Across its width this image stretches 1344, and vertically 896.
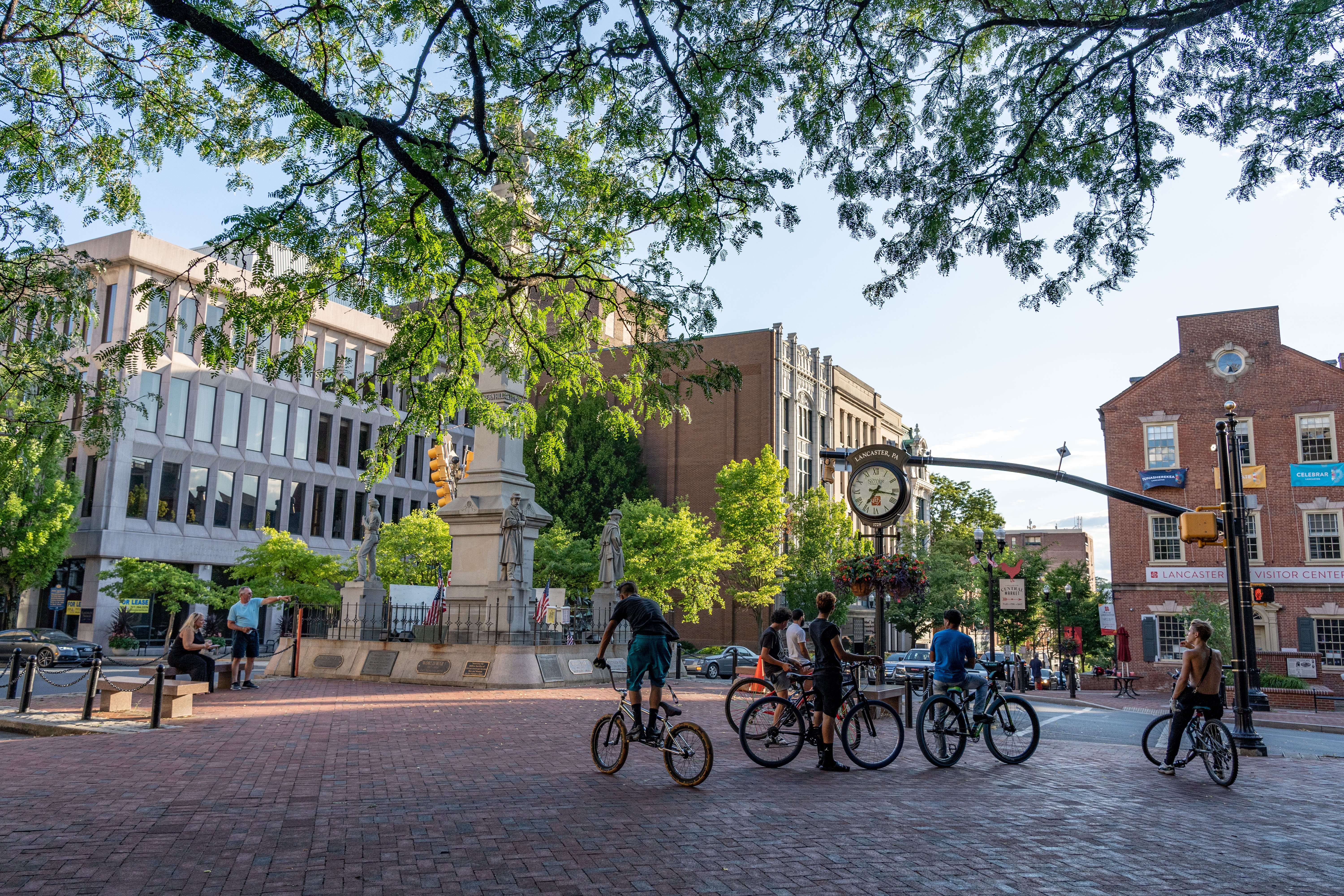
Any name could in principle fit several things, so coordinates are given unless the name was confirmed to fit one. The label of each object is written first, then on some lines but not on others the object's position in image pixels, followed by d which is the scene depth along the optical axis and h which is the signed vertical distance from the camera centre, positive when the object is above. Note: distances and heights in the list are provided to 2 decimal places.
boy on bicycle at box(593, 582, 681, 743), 9.21 -0.44
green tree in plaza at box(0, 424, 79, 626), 35.41 +2.31
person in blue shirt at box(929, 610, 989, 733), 11.66 -0.59
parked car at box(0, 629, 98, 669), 30.09 -1.90
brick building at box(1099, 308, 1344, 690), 36.59 +5.72
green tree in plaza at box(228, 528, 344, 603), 36.25 +0.88
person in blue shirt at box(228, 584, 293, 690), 17.80 -0.60
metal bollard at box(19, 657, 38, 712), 14.03 -1.45
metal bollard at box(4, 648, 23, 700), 16.03 -1.54
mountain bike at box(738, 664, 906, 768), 10.30 -1.35
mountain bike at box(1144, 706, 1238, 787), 10.11 -1.40
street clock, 15.49 +2.02
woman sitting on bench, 16.06 -1.05
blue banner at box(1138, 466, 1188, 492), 39.41 +5.67
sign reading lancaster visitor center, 36.16 +1.69
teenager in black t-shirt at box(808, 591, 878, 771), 10.09 -0.75
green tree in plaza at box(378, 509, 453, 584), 42.28 +2.03
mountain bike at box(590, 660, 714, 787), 8.77 -1.34
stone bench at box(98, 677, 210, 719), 13.21 -1.54
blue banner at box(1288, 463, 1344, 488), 36.91 +5.65
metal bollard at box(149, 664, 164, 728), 12.39 -1.53
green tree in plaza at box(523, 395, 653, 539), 53.12 +6.96
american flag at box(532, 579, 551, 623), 22.78 -0.07
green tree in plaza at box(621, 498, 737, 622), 44.06 +2.09
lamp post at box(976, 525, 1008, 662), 32.50 +1.52
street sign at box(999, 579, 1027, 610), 31.02 +0.58
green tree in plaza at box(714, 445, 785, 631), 48.06 +4.37
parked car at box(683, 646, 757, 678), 34.72 -2.18
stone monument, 20.95 +1.73
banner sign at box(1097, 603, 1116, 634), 36.22 -0.13
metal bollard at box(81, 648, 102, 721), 13.15 -1.33
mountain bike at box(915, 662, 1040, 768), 10.80 -1.35
